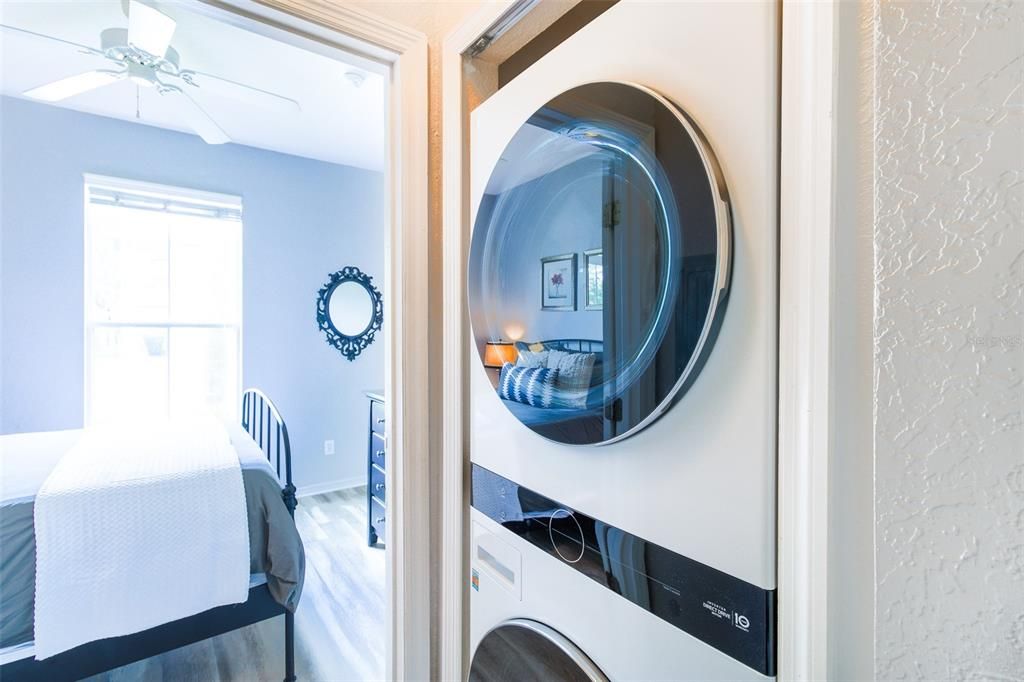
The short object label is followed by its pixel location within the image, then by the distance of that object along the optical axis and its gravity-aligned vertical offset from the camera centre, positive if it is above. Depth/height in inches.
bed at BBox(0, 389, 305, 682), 56.6 -32.3
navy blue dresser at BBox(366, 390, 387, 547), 108.7 -32.0
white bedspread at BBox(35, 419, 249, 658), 57.7 -27.1
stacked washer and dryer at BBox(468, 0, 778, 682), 20.8 -0.6
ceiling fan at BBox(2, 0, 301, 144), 61.1 +41.5
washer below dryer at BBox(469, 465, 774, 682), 22.0 -15.2
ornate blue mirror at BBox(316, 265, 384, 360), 144.4 +8.0
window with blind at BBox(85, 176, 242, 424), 116.5 +9.2
